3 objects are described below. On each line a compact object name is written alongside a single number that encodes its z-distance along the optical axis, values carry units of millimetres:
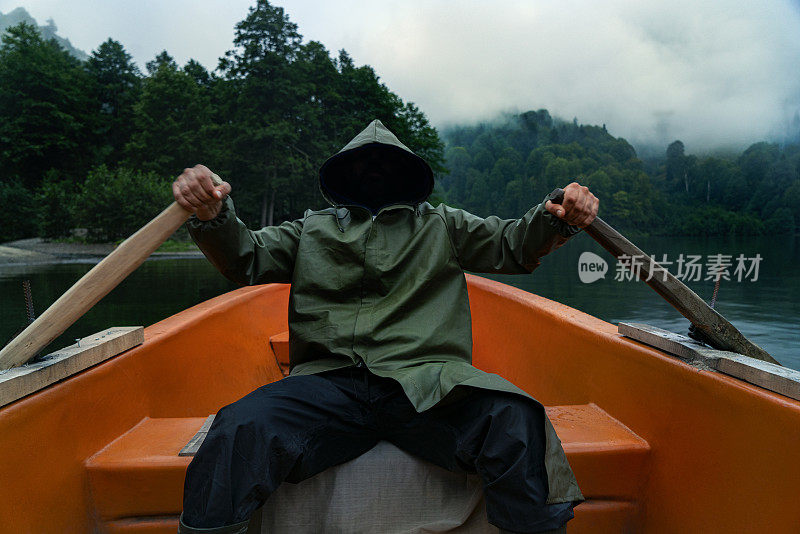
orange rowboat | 1035
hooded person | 998
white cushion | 1185
